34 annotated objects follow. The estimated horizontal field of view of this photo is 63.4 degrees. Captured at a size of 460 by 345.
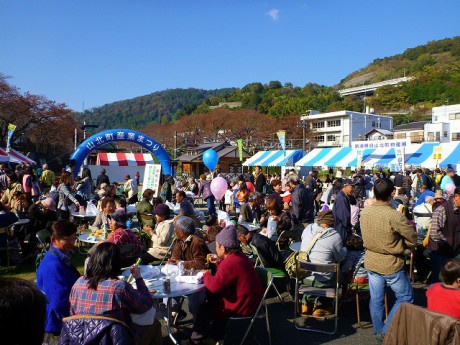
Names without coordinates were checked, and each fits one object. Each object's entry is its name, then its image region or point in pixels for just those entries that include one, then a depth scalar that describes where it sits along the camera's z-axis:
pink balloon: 11.21
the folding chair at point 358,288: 4.21
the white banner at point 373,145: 18.74
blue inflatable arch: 15.44
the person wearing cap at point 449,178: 10.29
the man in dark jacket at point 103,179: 12.93
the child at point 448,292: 2.64
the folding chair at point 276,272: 4.49
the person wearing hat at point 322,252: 4.21
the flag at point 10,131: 16.69
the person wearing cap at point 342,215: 5.92
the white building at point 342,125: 62.75
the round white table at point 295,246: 5.12
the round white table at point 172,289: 3.32
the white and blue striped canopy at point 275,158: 23.66
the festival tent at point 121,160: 24.52
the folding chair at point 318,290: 3.85
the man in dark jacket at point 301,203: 8.00
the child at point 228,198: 11.05
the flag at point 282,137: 22.70
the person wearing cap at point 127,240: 4.45
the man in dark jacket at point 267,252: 4.67
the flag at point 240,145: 25.60
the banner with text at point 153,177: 12.11
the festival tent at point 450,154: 15.67
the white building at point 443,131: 47.75
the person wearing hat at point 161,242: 5.29
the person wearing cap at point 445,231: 4.23
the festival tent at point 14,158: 17.47
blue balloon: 18.57
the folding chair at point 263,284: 3.37
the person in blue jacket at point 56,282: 3.02
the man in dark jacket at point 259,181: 13.62
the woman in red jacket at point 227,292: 3.35
